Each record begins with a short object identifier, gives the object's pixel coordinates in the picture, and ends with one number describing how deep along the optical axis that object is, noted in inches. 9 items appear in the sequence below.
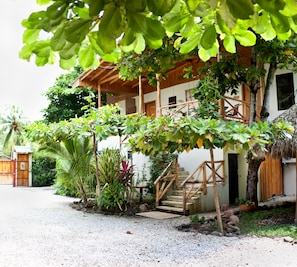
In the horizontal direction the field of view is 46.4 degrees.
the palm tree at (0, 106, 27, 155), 1125.4
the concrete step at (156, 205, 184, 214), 390.0
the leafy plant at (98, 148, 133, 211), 396.5
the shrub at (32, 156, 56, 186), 823.1
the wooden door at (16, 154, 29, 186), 832.3
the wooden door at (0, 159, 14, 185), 923.4
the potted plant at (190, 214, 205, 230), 300.6
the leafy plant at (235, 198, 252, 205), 374.3
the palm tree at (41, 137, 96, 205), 432.5
